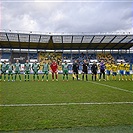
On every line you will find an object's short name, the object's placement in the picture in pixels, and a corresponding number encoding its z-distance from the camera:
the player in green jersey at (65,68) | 17.48
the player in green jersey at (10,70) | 16.91
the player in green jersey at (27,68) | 17.11
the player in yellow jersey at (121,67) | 18.62
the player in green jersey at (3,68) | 16.58
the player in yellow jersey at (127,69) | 18.89
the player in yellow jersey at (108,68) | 18.97
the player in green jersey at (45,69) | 17.36
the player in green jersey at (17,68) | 17.20
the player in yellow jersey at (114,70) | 18.56
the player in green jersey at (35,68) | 17.33
